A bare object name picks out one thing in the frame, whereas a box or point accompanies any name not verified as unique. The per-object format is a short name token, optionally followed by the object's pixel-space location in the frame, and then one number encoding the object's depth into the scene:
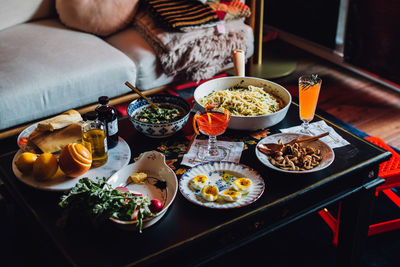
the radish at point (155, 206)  1.09
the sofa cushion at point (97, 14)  2.46
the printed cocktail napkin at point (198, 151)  1.33
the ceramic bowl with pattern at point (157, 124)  1.41
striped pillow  2.36
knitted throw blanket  2.35
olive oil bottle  1.28
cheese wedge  1.23
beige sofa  2.03
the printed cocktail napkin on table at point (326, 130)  1.39
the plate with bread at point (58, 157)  1.19
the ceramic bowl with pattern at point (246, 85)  1.42
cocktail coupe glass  1.31
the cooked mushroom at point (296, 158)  1.24
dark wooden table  1.00
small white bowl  1.19
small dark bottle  1.33
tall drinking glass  1.42
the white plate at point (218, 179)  1.11
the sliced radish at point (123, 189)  1.15
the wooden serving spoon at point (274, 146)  1.32
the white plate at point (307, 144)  1.24
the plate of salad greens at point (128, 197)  1.02
